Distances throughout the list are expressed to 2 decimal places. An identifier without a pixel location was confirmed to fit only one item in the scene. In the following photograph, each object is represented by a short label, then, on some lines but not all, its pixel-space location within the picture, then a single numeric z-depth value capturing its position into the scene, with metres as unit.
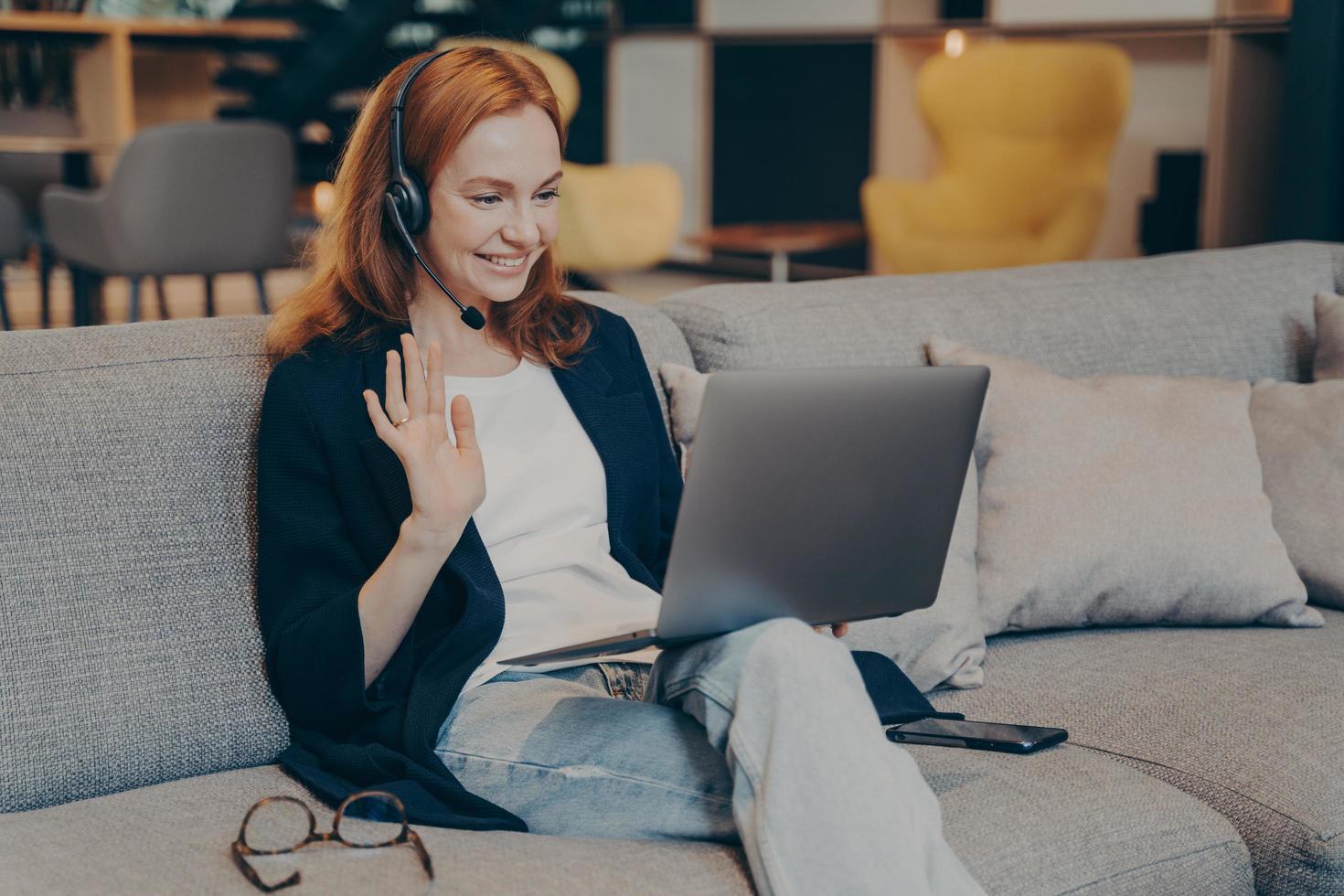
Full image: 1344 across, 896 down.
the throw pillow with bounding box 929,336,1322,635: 1.93
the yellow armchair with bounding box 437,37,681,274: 5.79
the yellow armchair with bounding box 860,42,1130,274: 4.73
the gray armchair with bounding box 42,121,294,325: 4.41
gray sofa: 1.31
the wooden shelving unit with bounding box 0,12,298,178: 5.27
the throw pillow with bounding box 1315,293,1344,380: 2.25
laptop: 1.24
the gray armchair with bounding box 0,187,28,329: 4.58
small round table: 4.98
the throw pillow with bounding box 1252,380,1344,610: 2.05
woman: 1.25
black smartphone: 1.58
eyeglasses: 1.26
